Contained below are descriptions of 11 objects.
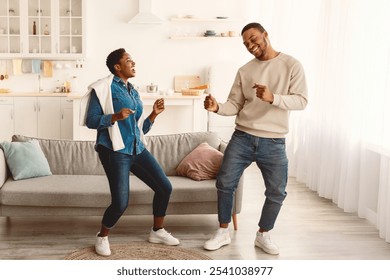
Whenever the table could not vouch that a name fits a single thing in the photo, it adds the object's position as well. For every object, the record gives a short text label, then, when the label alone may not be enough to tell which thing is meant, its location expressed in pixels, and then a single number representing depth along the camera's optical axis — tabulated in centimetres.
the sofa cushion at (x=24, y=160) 437
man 356
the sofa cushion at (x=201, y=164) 444
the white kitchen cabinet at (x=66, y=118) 807
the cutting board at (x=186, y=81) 873
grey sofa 411
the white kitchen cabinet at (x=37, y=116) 803
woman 352
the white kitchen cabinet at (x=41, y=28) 816
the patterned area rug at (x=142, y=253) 378
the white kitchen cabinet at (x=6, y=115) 798
